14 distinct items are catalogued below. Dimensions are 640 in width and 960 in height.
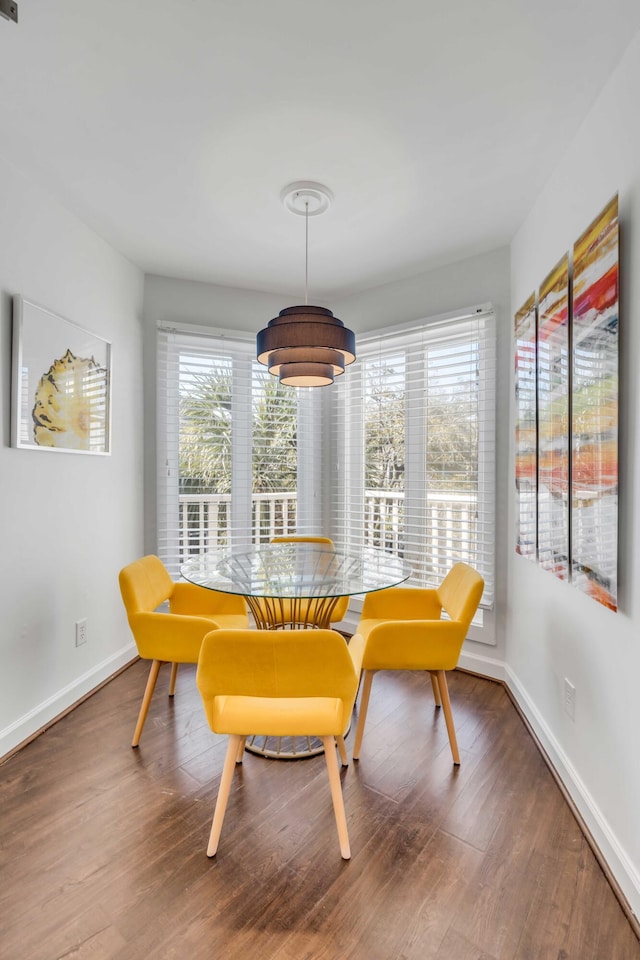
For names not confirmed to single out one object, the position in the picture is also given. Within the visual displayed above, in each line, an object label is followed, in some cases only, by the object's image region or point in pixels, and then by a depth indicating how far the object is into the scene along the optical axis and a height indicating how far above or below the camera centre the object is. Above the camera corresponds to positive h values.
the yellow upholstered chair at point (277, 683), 1.50 -0.61
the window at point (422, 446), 3.11 +0.28
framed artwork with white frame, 2.29 +0.53
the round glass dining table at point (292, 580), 2.04 -0.41
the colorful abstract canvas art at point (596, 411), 1.61 +0.27
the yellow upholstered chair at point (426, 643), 2.05 -0.66
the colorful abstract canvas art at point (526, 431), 2.45 +0.29
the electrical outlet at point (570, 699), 1.99 -0.87
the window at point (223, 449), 3.49 +0.27
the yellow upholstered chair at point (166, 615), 2.07 -0.61
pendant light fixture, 2.21 +0.66
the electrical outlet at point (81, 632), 2.75 -0.83
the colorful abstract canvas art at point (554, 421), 2.02 +0.29
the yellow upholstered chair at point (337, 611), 2.49 -0.67
